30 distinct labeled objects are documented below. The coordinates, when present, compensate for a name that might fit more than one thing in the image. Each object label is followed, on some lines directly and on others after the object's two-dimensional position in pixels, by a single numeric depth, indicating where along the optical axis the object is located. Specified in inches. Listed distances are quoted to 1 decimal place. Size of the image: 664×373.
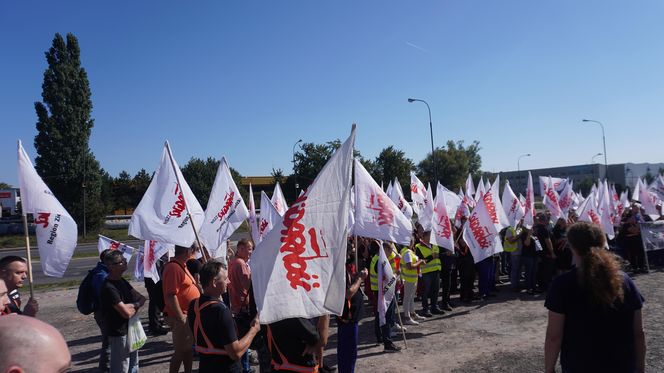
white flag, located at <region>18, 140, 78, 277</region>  213.9
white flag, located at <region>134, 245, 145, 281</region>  396.5
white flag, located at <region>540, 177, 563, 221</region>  534.6
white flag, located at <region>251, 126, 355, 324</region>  147.9
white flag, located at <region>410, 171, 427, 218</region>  600.4
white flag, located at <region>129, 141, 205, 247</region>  250.7
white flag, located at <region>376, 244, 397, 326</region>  278.8
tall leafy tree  1379.2
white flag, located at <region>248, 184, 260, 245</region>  356.5
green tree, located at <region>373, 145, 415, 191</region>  2073.1
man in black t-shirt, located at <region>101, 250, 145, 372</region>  199.4
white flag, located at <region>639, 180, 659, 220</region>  644.7
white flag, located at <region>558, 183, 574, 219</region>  597.9
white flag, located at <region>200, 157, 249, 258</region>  282.4
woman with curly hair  114.9
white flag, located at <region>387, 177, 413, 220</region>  518.3
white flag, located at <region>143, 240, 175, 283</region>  341.4
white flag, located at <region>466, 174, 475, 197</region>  656.5
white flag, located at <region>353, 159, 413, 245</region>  259.1
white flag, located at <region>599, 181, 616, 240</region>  505.4
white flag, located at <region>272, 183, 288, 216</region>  446.1
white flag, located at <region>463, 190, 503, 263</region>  372.5
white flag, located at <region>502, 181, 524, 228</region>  482.3
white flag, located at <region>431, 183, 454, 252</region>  363.3
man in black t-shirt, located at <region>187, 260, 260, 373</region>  143.9
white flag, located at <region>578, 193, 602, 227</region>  503.2
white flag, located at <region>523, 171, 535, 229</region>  488.4
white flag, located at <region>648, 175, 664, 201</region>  682.8
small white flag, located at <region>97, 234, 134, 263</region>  349.9
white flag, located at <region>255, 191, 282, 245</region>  353.7
